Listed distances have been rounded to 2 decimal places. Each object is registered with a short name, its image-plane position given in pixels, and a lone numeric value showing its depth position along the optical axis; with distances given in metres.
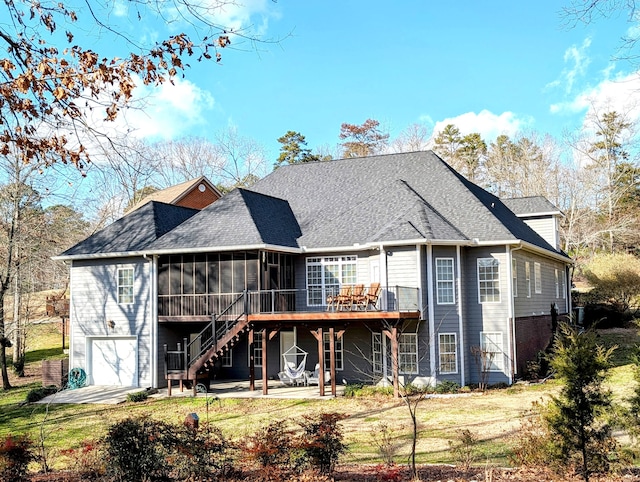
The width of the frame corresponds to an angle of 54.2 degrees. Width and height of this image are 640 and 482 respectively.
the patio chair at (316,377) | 21.45
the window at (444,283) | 20.42
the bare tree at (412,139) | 53.22
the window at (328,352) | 21.97
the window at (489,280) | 20.91
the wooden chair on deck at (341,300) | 19.58
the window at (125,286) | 23.22
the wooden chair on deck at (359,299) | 19.45
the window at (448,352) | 20.16
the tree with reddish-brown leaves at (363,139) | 54.47
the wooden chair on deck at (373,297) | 19.41
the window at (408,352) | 20.14
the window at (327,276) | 22.11
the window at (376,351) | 20.91
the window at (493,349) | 20.48
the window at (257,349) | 23.31
